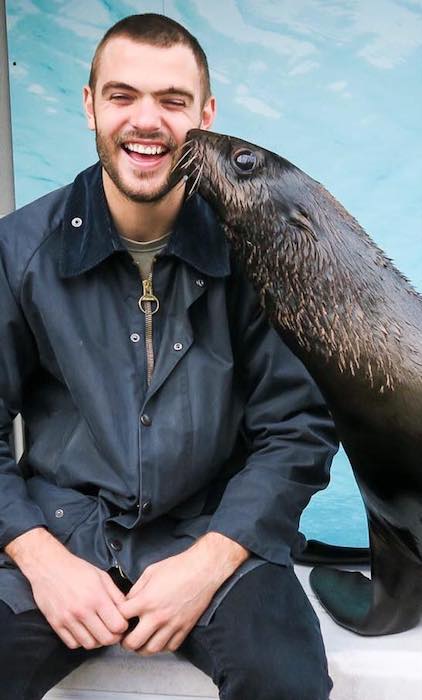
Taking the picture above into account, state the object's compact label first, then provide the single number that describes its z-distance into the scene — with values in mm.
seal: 1632
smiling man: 1583
